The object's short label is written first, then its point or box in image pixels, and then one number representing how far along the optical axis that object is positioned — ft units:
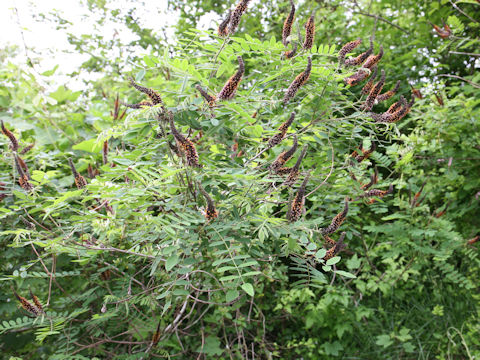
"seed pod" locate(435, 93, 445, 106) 10.23
